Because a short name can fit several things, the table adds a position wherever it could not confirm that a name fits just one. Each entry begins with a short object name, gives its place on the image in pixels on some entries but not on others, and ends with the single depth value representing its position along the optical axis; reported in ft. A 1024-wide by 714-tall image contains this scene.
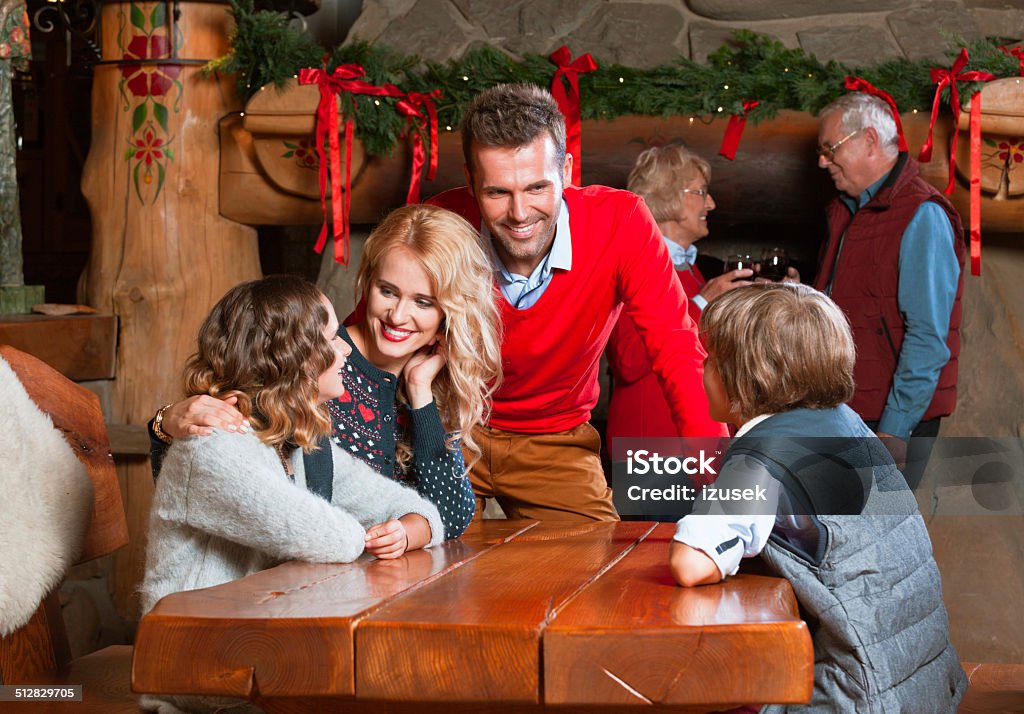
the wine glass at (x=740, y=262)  10.96
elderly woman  10.98
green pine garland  11.84
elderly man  10.78
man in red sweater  7.89
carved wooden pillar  12.12
